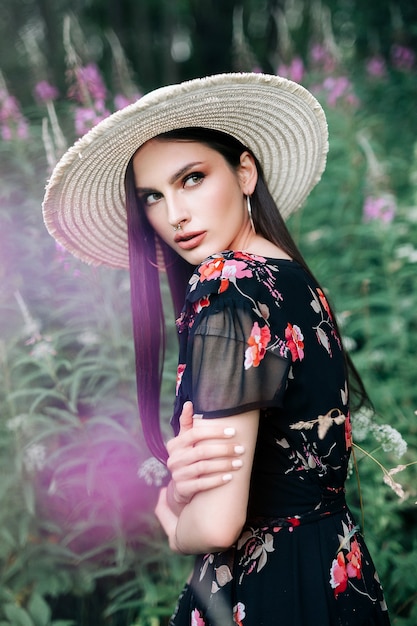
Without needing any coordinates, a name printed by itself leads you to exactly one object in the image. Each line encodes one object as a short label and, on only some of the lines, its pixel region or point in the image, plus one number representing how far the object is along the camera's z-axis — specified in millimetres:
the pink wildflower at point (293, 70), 4715
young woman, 1194
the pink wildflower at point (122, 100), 3355
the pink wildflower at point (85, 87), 2777
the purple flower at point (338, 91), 4219
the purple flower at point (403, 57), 5645
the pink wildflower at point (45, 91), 3489
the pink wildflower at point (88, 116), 2859
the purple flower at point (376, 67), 5562
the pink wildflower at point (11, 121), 3258
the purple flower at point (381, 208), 3256
